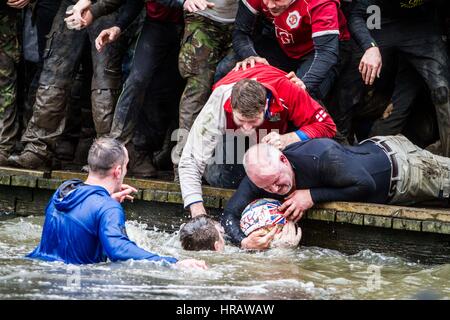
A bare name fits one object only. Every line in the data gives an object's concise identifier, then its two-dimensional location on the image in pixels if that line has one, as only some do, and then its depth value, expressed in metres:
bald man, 15.40
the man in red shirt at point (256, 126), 15.88
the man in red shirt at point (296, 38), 16.58
